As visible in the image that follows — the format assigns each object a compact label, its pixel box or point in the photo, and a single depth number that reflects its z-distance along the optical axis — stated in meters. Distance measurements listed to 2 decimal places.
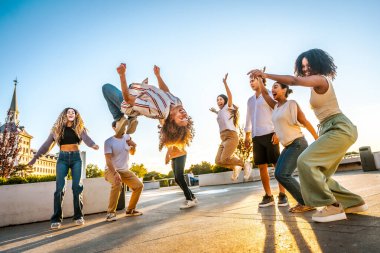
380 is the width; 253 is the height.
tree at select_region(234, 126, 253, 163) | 22.95
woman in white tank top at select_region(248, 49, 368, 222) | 2.32
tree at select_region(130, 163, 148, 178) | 56.89
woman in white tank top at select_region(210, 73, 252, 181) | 5.46
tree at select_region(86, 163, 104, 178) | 71.31
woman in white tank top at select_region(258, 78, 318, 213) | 3.11
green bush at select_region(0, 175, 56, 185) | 5.71
